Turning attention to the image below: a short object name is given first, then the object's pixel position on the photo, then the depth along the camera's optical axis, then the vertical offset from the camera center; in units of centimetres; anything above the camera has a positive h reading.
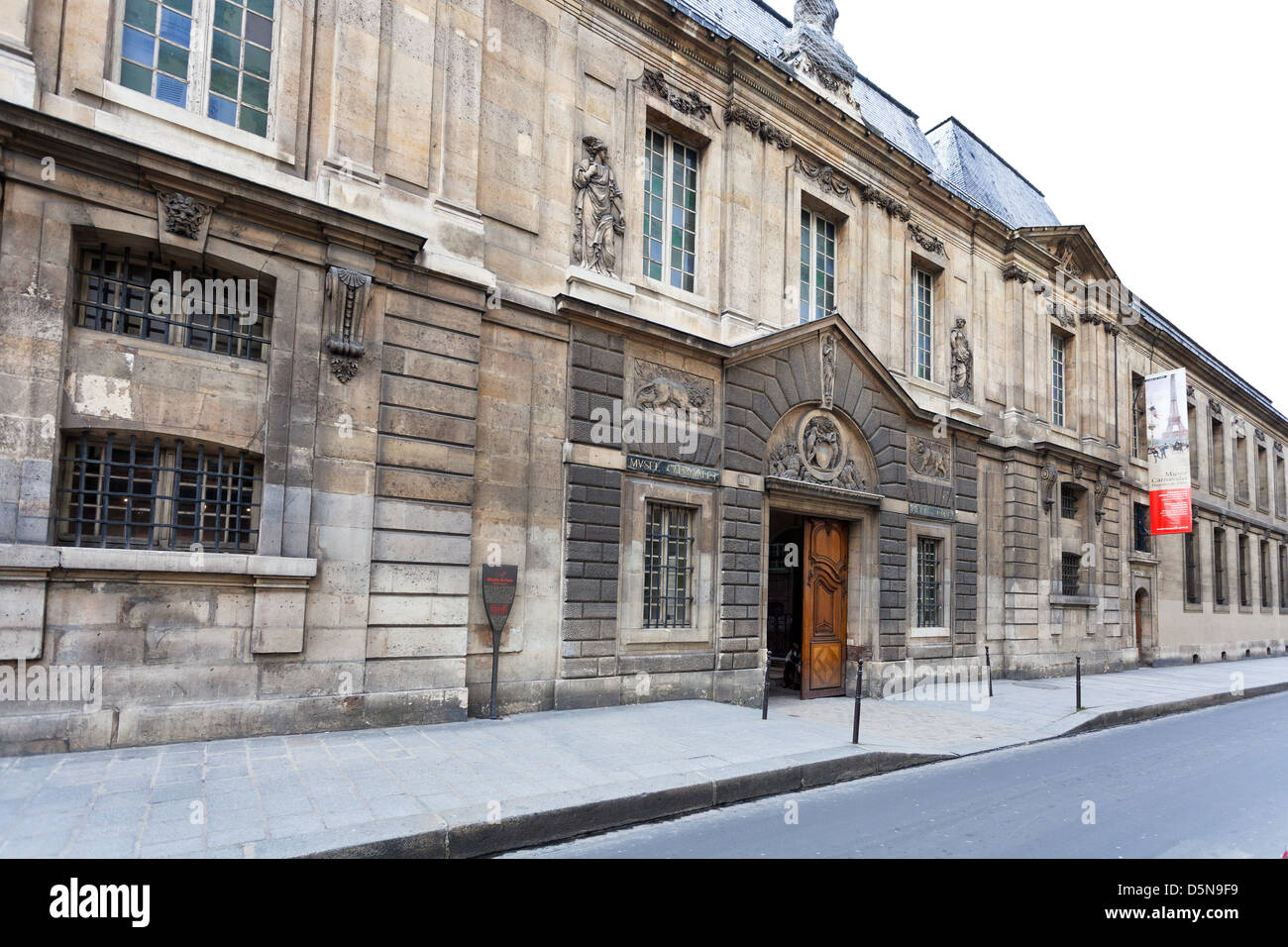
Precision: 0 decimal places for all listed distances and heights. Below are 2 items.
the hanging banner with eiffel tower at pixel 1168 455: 2269 +339
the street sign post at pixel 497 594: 980 -51
